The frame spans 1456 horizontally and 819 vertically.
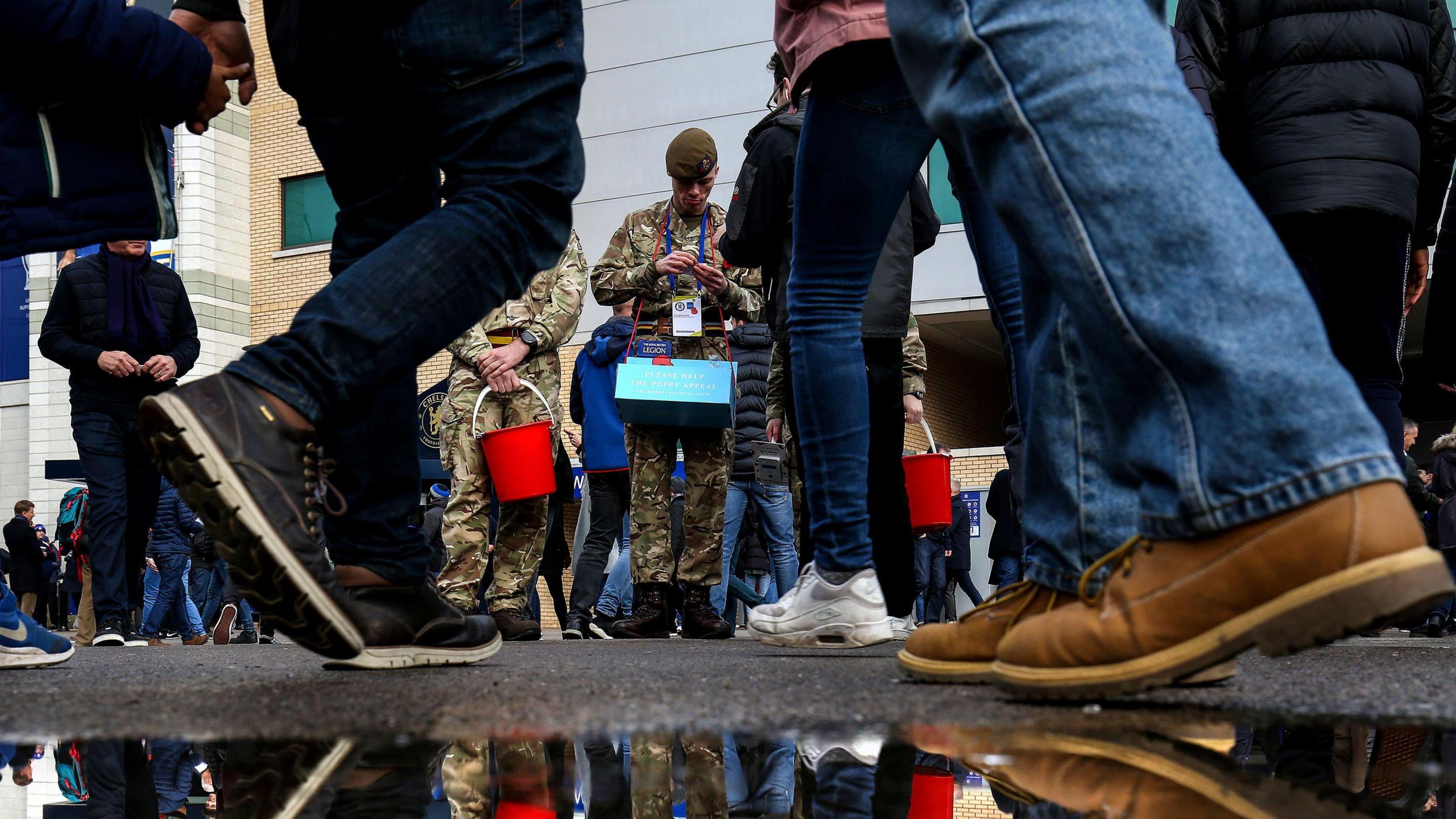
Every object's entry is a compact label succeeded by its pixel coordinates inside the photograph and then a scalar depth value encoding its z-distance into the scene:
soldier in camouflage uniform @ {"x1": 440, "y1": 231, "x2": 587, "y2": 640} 4.93
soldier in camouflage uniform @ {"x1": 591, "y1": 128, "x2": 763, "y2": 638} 5.23
